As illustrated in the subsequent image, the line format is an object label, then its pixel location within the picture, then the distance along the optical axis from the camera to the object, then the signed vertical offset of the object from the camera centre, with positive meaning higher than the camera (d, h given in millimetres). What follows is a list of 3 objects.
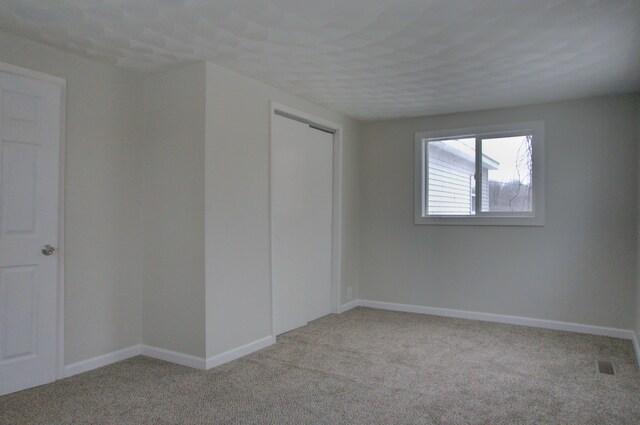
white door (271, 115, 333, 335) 4191 -92
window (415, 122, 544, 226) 4523 +407
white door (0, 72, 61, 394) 2820 -112
